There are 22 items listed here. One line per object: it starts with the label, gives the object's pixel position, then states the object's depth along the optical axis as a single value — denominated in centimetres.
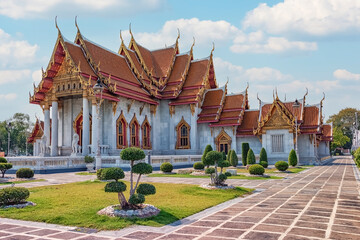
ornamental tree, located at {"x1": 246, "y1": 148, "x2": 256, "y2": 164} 2516
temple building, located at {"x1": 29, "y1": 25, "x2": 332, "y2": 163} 2683
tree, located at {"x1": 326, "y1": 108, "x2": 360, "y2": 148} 8619
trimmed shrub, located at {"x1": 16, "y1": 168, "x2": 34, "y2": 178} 1683
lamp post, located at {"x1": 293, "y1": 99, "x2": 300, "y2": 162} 2776
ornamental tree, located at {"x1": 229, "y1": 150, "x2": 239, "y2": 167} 2572
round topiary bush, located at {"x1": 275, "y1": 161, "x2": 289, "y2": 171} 2112
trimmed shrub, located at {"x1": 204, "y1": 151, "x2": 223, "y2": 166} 1272
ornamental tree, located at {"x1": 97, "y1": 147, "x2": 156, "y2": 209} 770
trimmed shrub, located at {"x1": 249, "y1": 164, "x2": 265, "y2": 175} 1781
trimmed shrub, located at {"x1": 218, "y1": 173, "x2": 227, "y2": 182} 1273
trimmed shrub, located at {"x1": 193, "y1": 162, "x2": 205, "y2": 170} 2278
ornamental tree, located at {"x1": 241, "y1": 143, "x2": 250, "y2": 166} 2686
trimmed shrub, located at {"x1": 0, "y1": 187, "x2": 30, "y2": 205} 861
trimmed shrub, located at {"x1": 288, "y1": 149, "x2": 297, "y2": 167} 2566
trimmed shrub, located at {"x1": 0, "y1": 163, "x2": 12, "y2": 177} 1718
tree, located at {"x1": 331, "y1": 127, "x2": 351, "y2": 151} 6932
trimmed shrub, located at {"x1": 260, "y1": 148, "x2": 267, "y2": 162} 2562
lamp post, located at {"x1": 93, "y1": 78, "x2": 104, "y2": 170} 2080
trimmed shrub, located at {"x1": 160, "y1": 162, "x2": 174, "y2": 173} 2061
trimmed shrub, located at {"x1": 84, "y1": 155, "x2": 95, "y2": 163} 2355
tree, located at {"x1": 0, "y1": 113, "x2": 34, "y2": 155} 7562
